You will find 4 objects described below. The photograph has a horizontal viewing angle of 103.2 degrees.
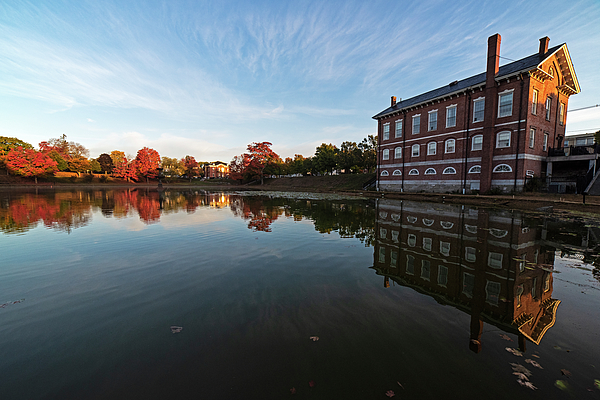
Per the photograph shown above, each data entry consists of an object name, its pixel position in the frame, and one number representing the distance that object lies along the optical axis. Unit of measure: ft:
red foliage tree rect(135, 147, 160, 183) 226.58
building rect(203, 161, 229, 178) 458.50
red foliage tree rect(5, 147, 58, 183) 176.55
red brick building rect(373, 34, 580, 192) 79.51
